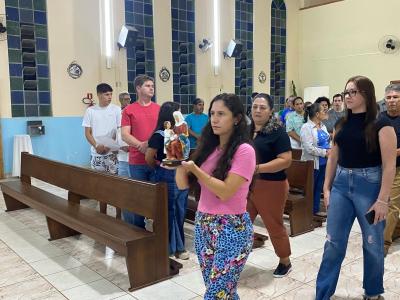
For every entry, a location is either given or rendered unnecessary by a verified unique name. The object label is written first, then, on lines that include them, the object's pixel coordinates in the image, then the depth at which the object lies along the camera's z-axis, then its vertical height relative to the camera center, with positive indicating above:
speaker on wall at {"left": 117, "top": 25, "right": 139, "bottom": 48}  8.06 +1.41
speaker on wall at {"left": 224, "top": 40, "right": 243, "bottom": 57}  9.79 +1.37
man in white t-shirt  4.30 -0.23
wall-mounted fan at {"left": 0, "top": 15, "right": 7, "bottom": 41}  6.85 +1.35
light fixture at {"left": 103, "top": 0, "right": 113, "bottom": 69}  8.05 +1.59
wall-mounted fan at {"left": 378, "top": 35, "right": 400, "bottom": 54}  9.57 +1.40
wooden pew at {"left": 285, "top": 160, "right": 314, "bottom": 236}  3.93 -0.94
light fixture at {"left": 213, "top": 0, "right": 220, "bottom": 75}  9.62 +1.67
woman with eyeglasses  2.20 -0.46
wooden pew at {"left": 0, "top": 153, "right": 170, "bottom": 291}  2.80 -0.91
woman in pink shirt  1.74 -0.41
